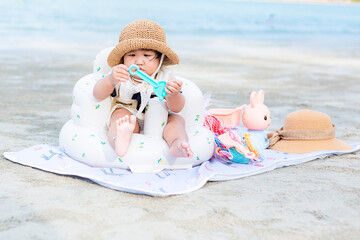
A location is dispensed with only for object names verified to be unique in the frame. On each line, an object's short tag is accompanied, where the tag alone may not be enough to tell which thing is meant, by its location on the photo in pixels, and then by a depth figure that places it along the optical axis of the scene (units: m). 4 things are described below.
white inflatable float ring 3.01
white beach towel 2.69
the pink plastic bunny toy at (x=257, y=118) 3.58
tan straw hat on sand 3.52
